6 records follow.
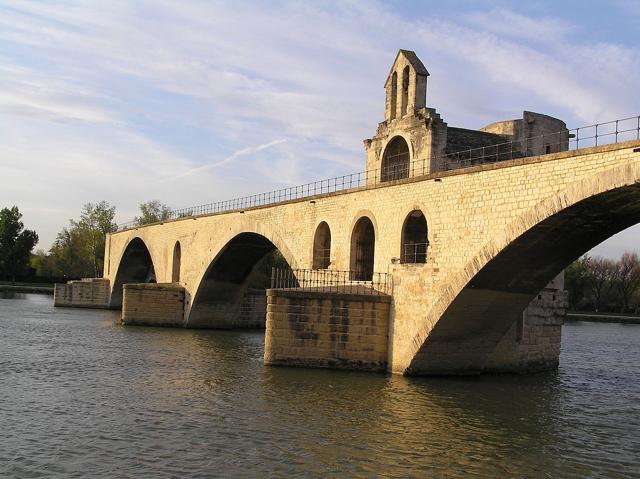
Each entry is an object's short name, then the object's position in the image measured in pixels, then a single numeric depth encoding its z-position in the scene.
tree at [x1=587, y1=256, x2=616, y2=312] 82.18
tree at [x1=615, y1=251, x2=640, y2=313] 83.69
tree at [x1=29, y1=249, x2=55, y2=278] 98.38
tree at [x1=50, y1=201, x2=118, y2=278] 85.75
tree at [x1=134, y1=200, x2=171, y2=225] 90.06
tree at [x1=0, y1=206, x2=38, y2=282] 84.38
